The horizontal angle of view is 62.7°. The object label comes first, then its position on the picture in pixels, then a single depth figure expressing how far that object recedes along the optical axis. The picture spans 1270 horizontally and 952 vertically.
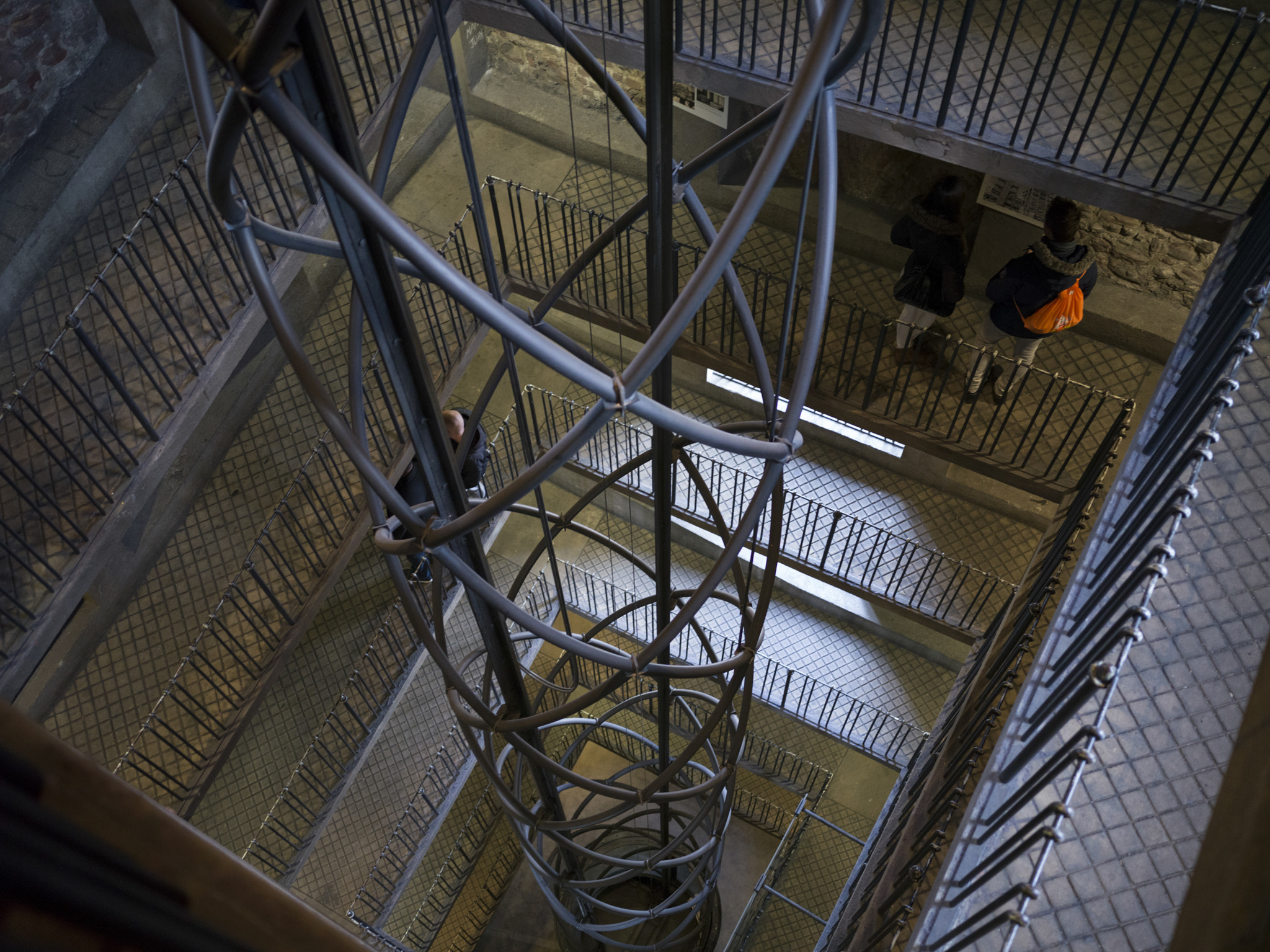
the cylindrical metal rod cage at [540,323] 1.43
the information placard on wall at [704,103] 6.27
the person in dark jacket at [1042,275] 4.59
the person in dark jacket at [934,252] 5.06
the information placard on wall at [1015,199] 5.45
